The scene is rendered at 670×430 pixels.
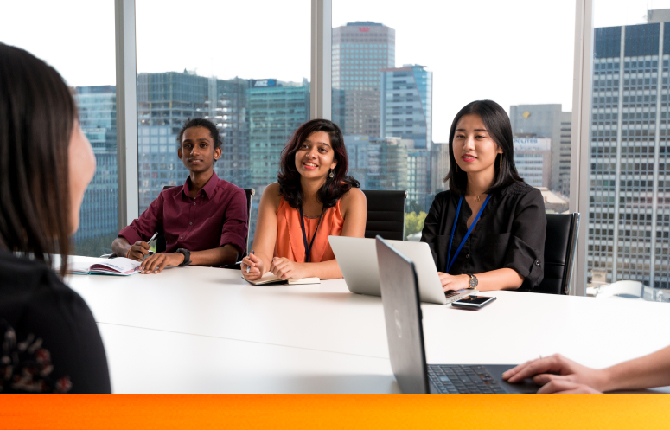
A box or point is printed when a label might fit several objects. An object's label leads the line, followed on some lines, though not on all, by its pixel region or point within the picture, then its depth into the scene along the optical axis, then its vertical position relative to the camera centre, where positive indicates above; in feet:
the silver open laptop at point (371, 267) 5.24 -1.13
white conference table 3.95 -1.55
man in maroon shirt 10.00 -0.93
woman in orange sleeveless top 8.67 -0.62
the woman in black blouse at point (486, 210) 7.48 -0.67
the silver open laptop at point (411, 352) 2.61 -1.04
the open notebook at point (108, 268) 7.83 -1.55
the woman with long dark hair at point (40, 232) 1.98 -0.31
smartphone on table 5.80 -1.50
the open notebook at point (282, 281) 7.14 -1.55
